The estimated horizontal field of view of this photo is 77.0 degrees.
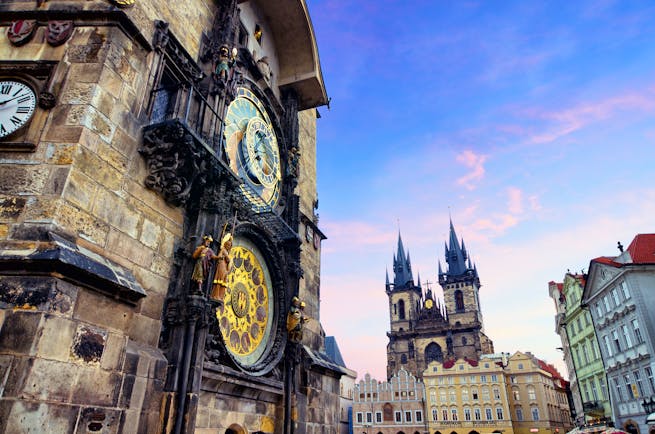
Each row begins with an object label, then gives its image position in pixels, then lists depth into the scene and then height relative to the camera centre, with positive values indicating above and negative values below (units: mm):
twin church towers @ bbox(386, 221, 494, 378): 80250 +18488
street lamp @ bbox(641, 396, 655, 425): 16719 +632
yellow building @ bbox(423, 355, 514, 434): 53719 +2603
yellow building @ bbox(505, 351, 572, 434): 53312 +2796
